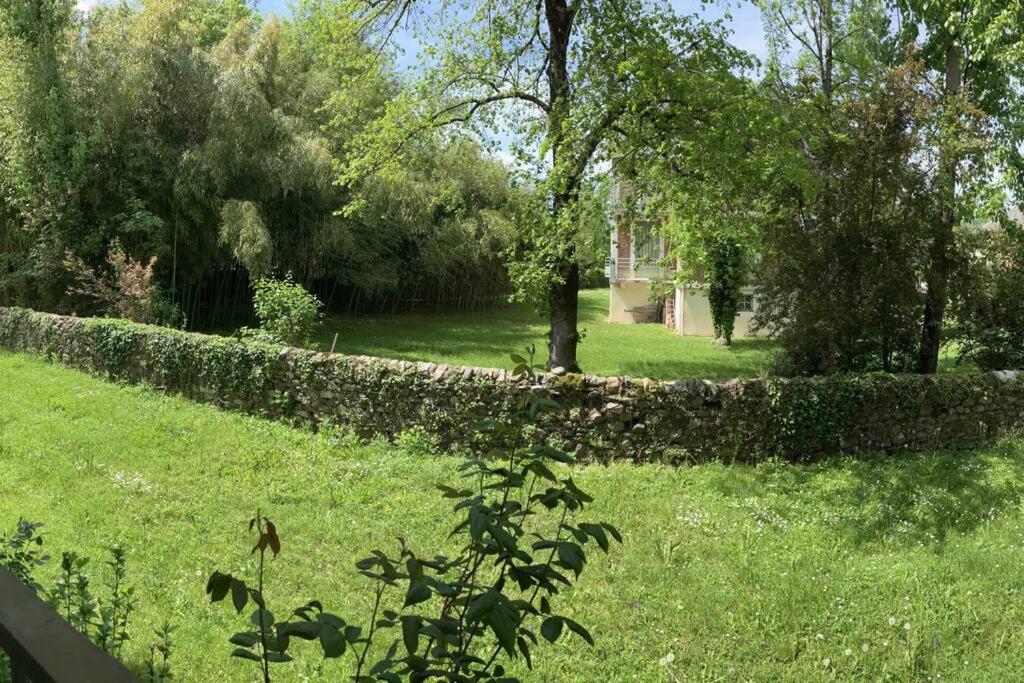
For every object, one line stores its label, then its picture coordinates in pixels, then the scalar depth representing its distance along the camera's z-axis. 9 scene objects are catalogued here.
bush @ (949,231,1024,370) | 13.53
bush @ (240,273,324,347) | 12.96
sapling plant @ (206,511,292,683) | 1.74
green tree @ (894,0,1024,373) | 12.70
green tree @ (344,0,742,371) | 11.50
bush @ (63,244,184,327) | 16.00
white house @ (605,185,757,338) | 16.70
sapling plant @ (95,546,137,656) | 2.75
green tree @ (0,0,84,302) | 16.72
